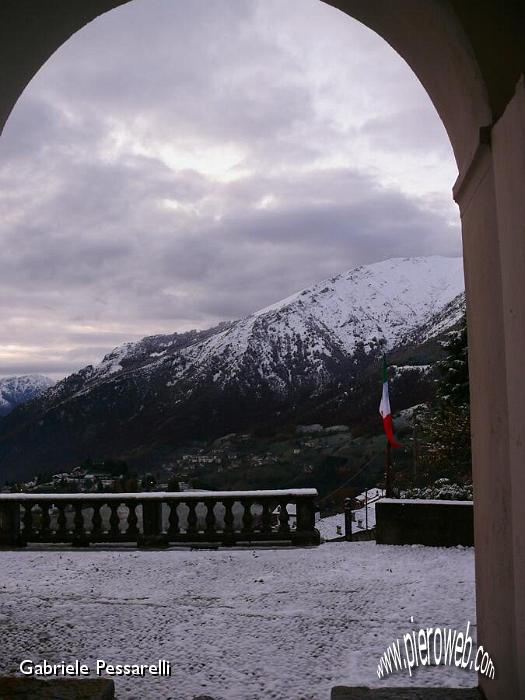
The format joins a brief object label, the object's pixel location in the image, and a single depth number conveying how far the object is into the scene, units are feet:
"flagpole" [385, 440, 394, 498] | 35.65
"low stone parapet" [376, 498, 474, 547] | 27.14
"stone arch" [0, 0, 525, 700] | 8.13
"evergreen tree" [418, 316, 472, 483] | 49.14
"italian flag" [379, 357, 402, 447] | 37.55
